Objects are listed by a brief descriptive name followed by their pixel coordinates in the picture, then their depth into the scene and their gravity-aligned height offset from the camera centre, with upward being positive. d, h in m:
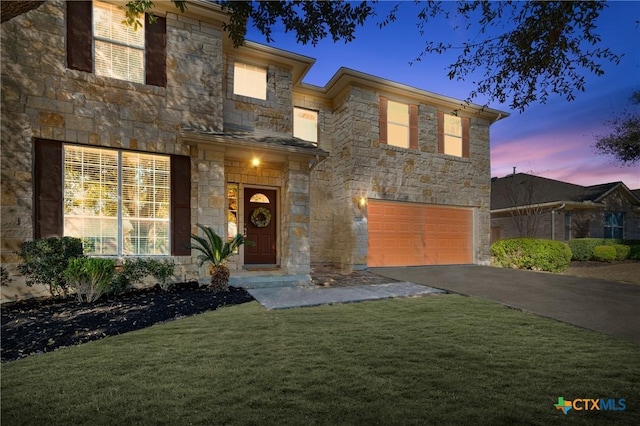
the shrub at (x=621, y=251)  15.91 -1.88
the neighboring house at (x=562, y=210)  17.19 +0.28
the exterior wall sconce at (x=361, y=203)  11.11 +0.41
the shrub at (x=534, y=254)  11.62 -1.55
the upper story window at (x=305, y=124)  11.84 +3.56
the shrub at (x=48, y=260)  5.76 -0.87
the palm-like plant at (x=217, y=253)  6.89 -0.89
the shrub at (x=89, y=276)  5.59 -1.16
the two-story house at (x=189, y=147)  6.50 +1.74
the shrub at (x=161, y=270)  6.84 -1.26
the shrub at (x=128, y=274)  6.37 -1.28
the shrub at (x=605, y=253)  15.66 -1.96
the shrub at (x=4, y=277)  5.93 -1.21
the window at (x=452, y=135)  13.11 +3.44
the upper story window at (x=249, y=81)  9.50 +4.22
